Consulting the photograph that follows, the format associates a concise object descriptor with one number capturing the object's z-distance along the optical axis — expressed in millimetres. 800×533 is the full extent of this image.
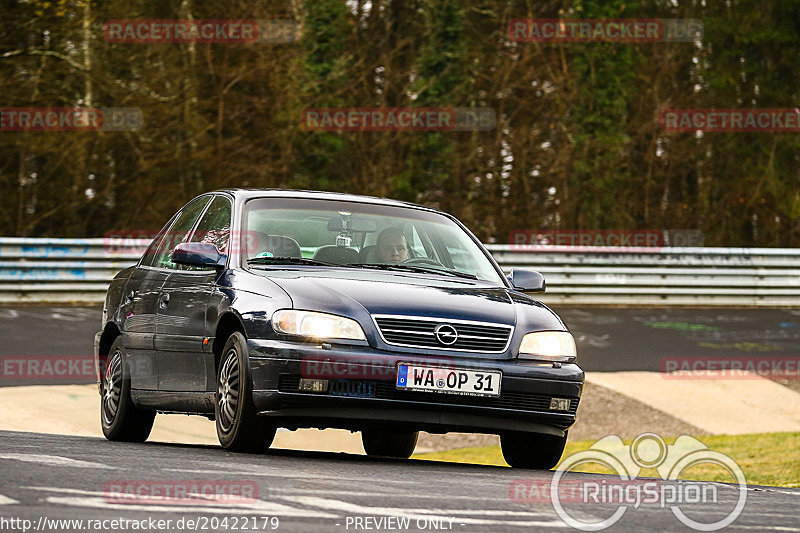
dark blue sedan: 14758
